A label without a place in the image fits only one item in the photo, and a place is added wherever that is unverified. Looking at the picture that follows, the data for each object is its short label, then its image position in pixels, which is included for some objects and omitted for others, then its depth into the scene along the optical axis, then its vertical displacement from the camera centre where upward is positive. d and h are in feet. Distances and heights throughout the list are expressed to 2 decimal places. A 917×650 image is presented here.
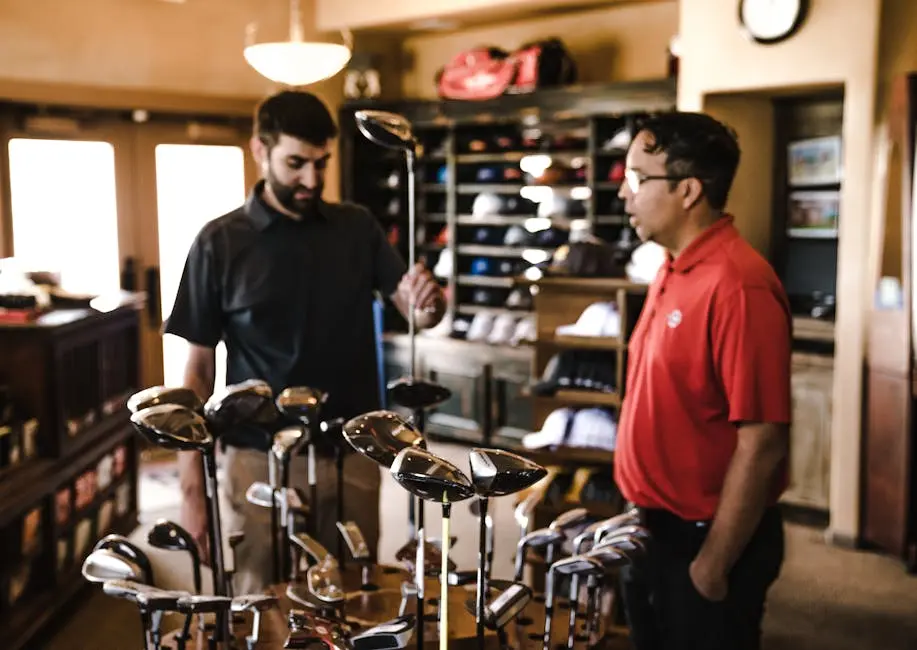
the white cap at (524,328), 21.39 -2.06
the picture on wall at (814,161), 18.02 +1.45
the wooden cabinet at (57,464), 11.46 -2.98
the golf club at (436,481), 4.49 -1.15
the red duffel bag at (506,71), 21.54 +3.86
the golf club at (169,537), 6.19 -1.95
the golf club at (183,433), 5.78 -1.20
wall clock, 15.26 +3.57
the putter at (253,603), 4.98 -1.92
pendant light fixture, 16.37 +3.12
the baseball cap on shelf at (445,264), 23.93 -0.66
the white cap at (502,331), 21.97 -2.17
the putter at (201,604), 4.75 -1.84
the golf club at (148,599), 4.80 -1.83
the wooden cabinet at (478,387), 21.77 -3.51
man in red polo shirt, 6.55 -1.18
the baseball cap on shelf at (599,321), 12.27 -1.09
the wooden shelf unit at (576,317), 12.13 -1.10
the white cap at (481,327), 22.48 -2.13
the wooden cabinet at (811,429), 16.34 -3.35
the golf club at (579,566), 5.35 -1.86
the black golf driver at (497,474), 4.62 -1.16
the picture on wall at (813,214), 18.26 +0.44
